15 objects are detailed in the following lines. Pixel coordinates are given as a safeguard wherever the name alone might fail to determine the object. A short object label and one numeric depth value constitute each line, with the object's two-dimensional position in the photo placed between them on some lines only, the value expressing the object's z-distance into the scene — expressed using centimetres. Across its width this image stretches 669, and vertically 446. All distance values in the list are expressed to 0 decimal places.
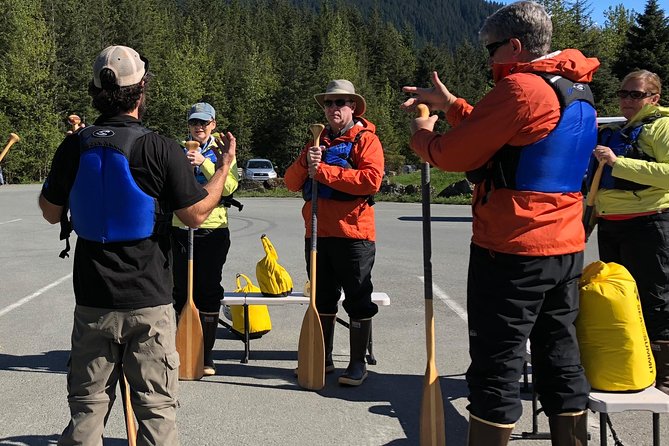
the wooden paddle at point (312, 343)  453
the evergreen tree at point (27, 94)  4249
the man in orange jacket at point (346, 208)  454
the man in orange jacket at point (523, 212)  260
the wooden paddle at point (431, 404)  336
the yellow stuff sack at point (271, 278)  536
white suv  3409
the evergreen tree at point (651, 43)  3394
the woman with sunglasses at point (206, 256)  484
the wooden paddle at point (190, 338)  464
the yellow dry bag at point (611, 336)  303
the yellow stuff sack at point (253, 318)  582
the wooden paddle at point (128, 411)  286
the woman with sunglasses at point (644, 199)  392
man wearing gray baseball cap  261
